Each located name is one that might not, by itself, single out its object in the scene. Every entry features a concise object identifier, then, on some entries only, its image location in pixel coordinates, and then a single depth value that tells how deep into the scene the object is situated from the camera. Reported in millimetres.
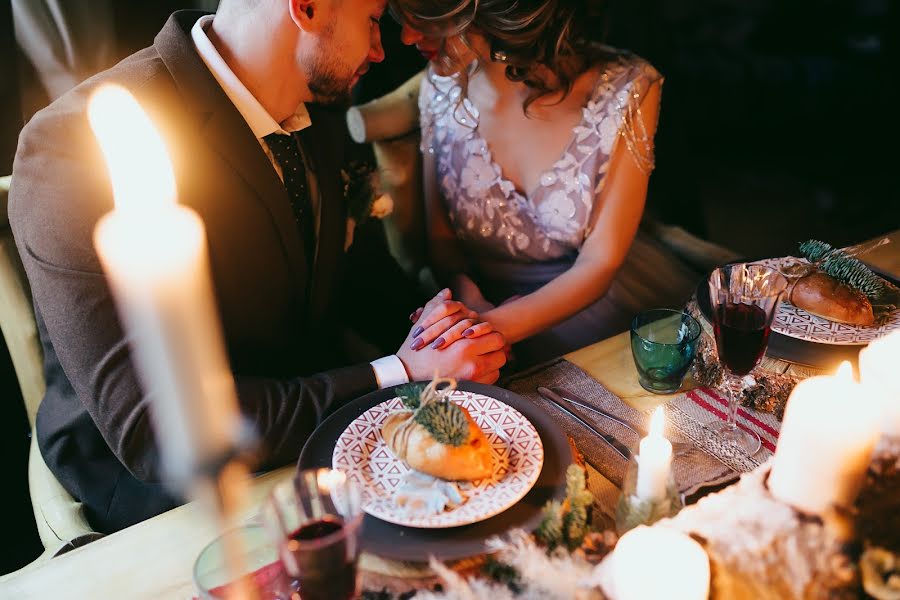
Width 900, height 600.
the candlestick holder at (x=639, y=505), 927
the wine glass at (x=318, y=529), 715
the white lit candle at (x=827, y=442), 774
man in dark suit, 1235
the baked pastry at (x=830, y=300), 1393
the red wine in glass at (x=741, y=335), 1155
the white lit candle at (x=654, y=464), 893
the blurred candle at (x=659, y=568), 781
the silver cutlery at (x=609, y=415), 1179
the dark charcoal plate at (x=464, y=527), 950
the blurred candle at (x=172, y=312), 415
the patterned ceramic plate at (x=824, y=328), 1354
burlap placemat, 1119
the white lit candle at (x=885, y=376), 878
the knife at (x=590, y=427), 1164
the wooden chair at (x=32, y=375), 1401
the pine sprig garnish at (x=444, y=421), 1027
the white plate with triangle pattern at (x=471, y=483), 984
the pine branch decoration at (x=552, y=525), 917
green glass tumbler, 1282
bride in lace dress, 1874
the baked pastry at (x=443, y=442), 1028
